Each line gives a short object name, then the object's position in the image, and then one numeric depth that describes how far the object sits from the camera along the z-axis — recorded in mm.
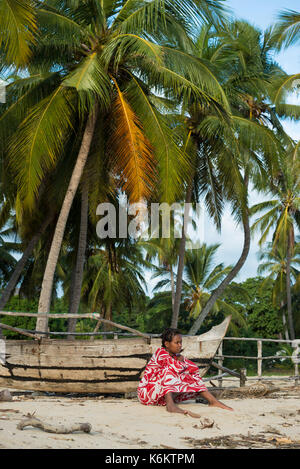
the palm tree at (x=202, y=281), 23922
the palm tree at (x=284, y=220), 22844
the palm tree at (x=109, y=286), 21938
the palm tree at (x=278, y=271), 28052
